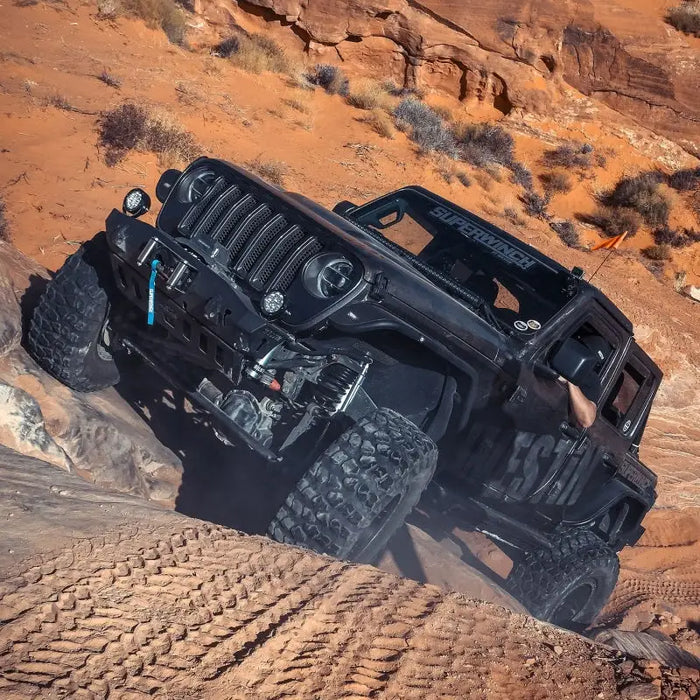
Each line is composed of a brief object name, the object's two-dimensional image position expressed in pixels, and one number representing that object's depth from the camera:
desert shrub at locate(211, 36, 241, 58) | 16.12
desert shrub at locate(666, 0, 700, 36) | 20.89
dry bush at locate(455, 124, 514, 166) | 17.47
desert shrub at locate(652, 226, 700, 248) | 17.88
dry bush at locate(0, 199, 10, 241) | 7.98
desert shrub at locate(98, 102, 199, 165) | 10.60
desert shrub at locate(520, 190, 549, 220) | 16.86
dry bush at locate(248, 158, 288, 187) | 11.98
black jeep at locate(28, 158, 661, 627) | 4.22
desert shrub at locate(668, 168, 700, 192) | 18.97
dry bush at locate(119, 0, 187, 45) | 15.43
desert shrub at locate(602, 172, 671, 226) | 18.03
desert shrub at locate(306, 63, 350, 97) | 17.05
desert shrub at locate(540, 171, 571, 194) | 17.86
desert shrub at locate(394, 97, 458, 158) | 16.59
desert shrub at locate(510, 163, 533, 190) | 17.47
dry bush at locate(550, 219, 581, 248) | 16.23
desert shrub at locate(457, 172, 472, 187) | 16.06
